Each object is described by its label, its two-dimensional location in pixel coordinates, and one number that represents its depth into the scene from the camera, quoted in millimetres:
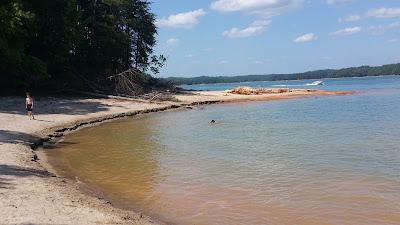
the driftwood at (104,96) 38375
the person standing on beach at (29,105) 24422
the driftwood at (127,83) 40688
